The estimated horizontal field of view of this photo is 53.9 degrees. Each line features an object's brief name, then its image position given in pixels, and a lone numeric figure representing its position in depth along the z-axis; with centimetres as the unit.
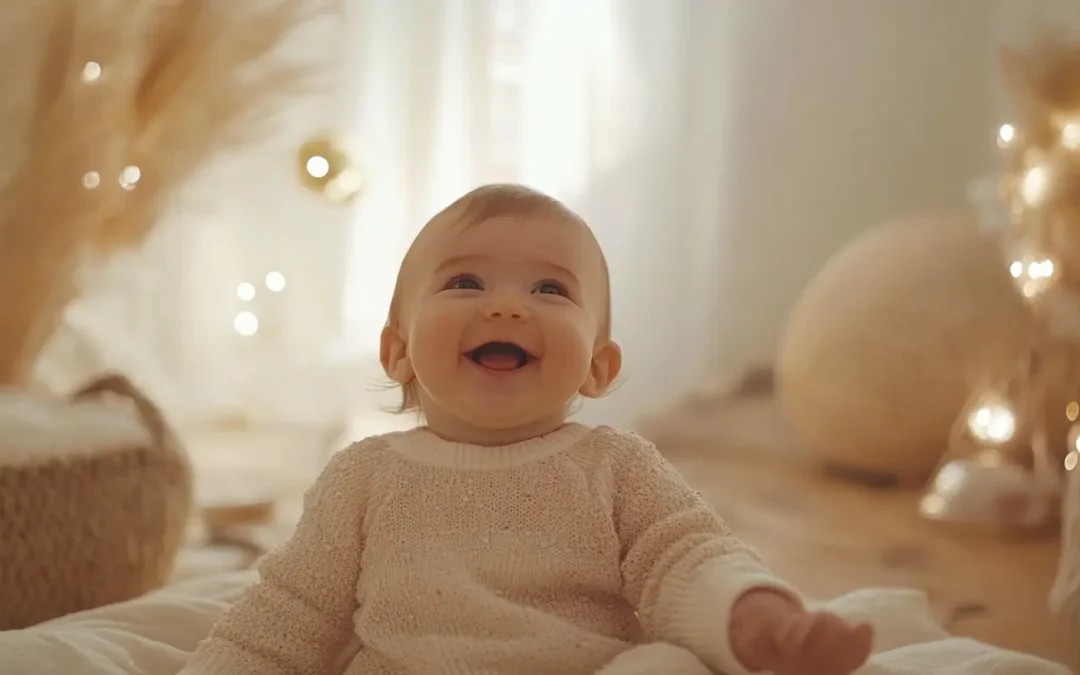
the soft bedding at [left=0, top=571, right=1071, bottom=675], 75
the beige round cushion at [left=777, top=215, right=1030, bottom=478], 179
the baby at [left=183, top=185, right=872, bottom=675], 67
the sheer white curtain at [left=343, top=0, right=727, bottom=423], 203
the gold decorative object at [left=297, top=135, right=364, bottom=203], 177
